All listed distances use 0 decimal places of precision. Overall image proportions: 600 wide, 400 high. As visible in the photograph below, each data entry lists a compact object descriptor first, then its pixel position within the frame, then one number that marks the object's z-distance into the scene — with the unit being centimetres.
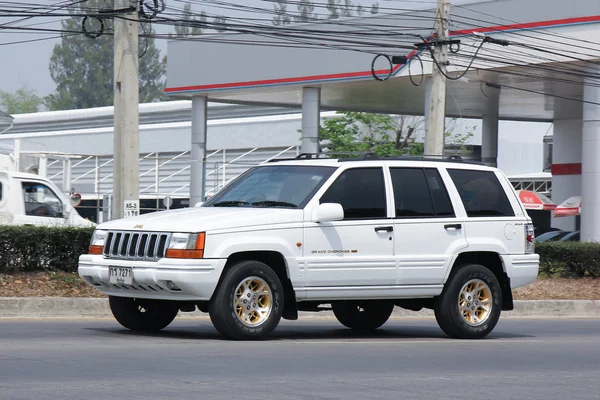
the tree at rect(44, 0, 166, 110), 11531
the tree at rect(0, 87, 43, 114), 12619
